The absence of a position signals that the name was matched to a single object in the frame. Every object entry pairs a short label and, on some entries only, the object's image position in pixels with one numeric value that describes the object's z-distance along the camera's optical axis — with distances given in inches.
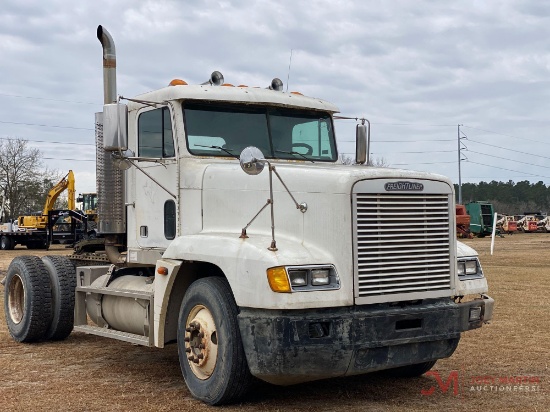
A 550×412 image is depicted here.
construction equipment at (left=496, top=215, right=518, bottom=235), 2213.3
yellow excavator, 1461.6
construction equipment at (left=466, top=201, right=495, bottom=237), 1971.0
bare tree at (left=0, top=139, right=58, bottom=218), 2361.0
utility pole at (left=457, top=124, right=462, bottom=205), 2905.5
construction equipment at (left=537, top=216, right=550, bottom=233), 2317.9
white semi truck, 214.5
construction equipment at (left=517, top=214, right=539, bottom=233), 2288.8
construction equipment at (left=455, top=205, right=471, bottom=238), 1760.6
